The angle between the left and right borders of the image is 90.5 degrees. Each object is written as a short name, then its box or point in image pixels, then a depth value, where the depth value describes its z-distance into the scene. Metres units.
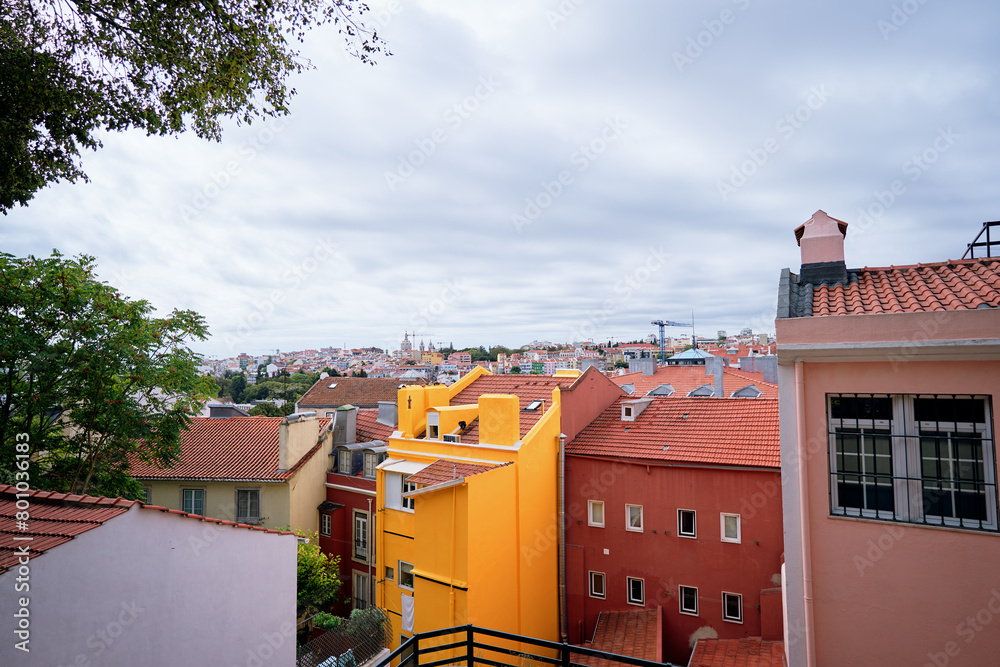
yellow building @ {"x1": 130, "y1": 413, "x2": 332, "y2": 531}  20.64
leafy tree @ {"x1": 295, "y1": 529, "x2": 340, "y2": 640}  17.52
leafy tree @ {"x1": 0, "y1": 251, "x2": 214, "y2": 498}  12.80
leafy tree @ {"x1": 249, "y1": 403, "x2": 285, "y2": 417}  53.19
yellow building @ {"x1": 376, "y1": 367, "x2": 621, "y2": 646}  13.45
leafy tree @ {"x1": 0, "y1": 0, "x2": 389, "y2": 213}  6.42
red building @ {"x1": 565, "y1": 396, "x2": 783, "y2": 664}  13.71
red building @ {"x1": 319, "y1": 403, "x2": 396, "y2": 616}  20.88
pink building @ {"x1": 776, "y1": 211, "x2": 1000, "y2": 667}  5.94
